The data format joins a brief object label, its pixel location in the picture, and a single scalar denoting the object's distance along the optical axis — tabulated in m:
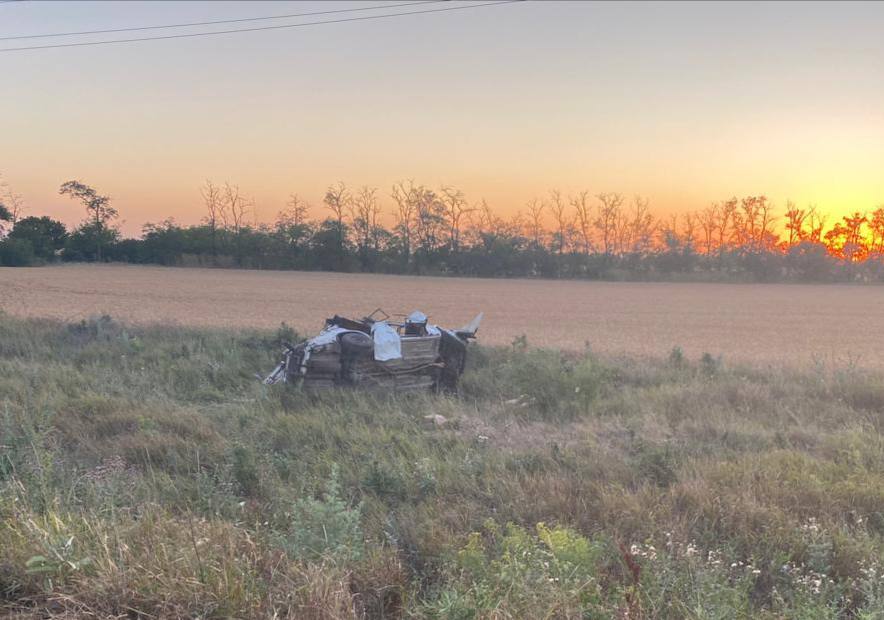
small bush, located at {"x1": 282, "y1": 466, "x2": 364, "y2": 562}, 3.06
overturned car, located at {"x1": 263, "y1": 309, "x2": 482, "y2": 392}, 9.14
